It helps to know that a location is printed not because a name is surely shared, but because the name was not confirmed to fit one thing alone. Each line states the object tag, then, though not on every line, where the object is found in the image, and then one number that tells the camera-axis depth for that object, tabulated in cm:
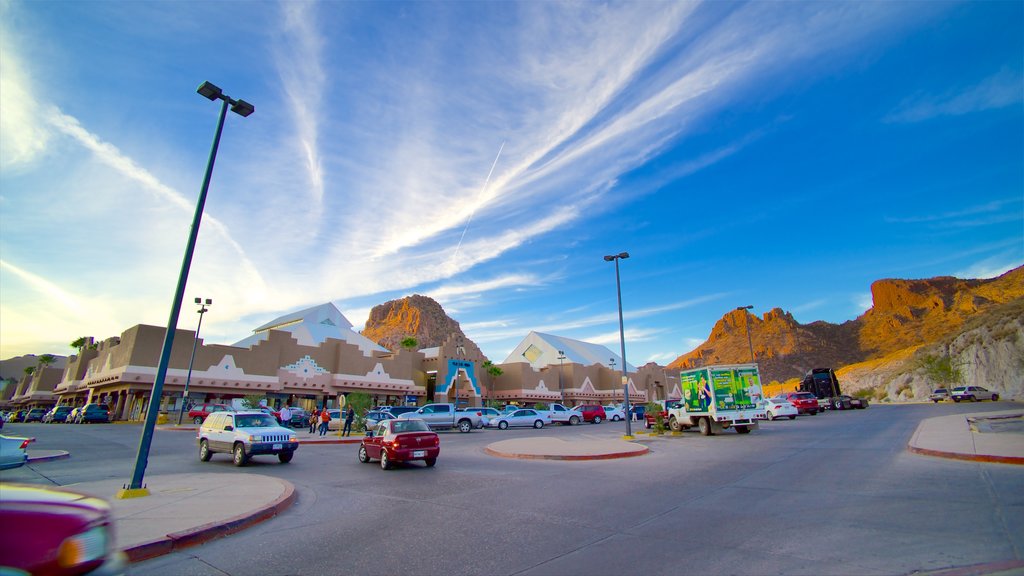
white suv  1495
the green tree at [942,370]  5872
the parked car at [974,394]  4753
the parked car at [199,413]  4400
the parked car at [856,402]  4575
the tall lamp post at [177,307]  866
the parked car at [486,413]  3683
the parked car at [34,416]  5221
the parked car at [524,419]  3788
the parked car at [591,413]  4438
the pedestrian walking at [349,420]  2848
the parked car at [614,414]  4775
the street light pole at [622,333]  2274
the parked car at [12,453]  1197
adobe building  4697
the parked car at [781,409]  3375
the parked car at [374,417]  3309
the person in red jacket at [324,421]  2841
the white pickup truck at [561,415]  4025
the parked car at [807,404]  3878
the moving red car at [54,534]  264
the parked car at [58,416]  4641
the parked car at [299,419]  4075
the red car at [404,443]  1406
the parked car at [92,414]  4247
